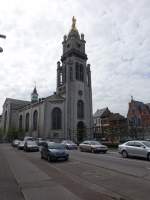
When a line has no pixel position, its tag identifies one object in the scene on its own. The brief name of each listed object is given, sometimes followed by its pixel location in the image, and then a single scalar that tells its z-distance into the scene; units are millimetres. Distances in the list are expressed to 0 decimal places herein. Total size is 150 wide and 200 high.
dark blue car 18109
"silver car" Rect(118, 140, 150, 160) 18156
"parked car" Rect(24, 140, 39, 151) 31566
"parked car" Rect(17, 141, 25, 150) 36609
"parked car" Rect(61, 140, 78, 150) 35812
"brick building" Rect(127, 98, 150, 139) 53438
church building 74375
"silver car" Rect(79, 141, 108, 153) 26712
